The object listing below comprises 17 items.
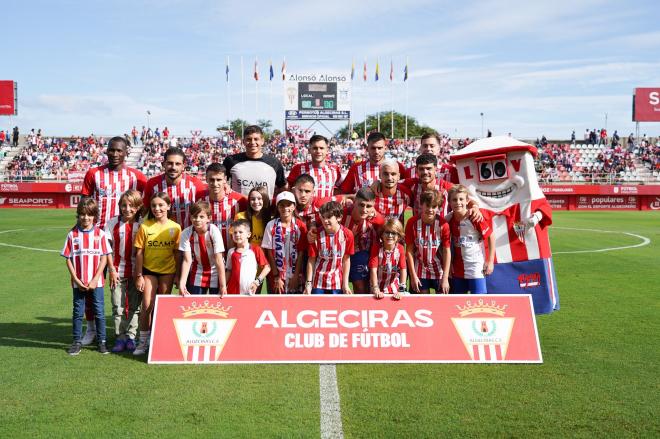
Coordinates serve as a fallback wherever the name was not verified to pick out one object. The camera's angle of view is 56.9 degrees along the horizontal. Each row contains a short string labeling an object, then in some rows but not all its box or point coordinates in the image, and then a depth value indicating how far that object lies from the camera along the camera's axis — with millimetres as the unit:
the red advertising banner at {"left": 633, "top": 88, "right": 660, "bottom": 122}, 46156
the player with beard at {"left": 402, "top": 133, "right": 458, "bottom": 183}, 7024
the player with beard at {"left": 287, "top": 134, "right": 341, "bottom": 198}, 6941
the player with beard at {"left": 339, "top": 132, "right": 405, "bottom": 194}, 6855
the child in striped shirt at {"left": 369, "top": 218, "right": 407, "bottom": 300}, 5945
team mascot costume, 6969
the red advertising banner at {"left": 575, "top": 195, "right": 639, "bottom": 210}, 32219
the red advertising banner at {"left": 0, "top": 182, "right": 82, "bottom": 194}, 30969
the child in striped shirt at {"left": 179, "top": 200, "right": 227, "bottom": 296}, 5820
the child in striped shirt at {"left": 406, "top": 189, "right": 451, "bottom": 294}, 5980
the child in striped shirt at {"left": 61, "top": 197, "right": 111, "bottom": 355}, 5934
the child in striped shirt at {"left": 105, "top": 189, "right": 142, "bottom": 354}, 6117
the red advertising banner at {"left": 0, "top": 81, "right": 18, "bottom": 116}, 45938
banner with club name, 5523
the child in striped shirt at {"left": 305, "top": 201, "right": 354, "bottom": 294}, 5902
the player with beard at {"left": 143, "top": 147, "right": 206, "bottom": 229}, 6402
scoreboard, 43375
